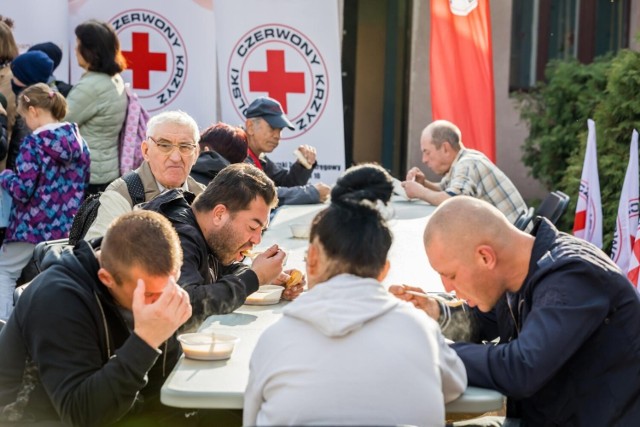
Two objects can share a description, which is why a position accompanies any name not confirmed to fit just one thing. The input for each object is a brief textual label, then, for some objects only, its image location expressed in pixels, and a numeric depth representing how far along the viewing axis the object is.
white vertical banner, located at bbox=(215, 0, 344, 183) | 8.72
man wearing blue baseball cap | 6.93
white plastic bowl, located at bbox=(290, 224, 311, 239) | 5.46
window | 10.63
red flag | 9.05
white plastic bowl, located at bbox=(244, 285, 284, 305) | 3.74
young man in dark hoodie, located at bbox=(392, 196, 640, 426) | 2.78
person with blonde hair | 5.79
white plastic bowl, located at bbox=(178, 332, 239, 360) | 2.90
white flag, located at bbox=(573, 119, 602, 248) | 7.24
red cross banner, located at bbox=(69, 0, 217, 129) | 8.51
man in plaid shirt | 7.13
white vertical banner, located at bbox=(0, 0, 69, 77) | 8.09
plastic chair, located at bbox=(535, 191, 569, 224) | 6.19
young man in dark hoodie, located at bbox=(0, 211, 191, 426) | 2.65
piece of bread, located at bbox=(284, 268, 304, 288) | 3.92
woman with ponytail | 2.28
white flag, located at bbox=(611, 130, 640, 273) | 6.58
